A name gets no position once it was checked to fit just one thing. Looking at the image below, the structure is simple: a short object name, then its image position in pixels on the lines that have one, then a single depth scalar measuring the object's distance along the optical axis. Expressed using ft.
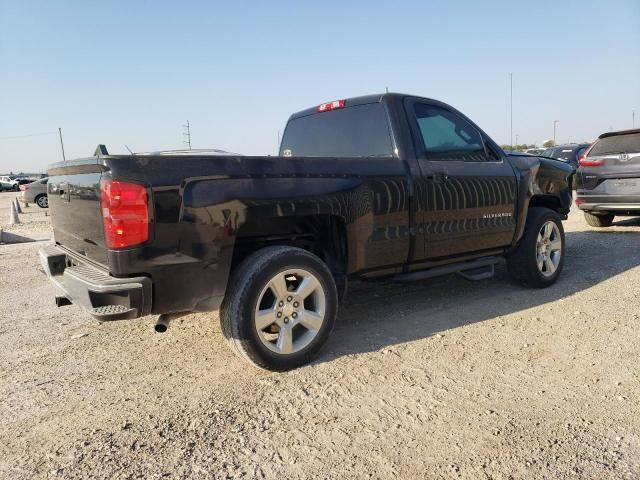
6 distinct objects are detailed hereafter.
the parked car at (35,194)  70.95
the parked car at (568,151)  57.54
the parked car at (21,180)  139.34
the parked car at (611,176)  26.91
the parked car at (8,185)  139.64
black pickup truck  9.32
